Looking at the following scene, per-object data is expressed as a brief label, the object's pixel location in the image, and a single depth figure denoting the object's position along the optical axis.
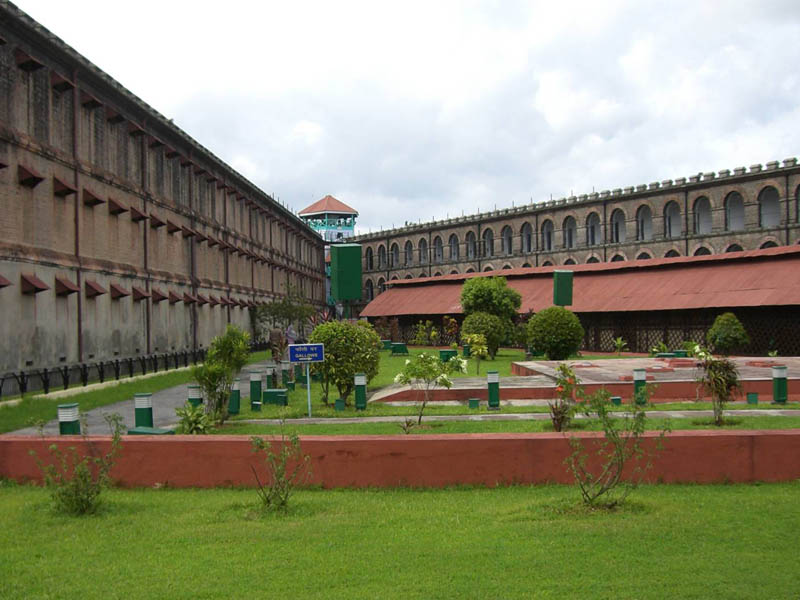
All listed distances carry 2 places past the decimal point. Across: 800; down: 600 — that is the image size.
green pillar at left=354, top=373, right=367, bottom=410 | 17.20
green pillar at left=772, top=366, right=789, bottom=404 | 16.69
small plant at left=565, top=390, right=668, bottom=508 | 7.37
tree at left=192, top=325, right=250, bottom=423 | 14.29
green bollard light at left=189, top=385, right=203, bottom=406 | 15.31
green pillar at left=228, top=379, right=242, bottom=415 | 16.88
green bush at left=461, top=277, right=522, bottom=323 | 36.66
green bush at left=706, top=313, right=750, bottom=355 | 28.80
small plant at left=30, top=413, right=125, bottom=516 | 7.34
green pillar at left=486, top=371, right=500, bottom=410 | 16.89
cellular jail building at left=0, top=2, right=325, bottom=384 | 21.06
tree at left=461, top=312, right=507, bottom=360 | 33.09
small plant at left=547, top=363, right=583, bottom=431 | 11.71
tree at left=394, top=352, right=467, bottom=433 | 14.84
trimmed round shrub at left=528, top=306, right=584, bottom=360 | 26.98
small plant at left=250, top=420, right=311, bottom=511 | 7.40
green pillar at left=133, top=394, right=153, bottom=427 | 13.01
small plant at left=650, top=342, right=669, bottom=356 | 29.29
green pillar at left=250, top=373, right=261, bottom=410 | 18.14
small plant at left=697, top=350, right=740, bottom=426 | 13.26
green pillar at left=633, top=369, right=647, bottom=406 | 16.42
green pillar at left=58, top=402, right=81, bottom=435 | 11.13
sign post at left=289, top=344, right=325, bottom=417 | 16.03
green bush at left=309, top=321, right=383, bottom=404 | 17.75
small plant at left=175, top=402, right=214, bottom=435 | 12.74
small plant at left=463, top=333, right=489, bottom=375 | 24.88
